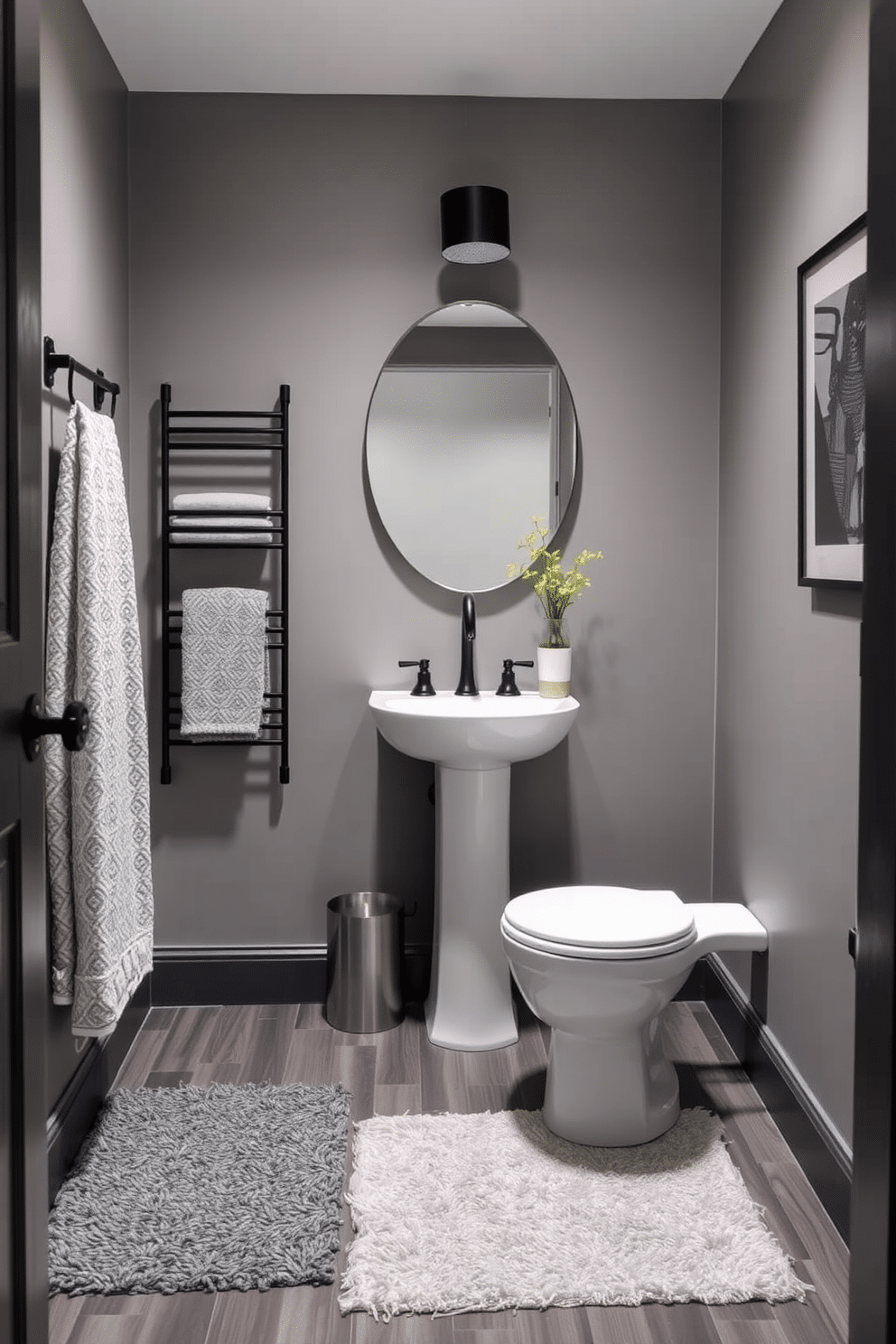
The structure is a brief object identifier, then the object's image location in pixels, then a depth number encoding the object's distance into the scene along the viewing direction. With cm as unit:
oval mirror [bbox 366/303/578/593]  293
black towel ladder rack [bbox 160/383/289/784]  284
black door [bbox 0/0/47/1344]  111
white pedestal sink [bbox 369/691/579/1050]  271
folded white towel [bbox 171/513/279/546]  282
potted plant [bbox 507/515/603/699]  287
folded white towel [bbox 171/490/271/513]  281
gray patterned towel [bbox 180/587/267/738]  283
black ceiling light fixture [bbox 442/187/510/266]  278
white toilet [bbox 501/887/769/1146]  213
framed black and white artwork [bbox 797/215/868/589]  192
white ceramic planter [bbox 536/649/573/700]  287
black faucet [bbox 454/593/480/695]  286
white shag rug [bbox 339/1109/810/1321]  178
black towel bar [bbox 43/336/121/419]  210
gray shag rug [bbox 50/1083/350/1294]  183
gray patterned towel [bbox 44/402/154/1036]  209
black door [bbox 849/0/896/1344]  86
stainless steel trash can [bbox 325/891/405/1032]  281
